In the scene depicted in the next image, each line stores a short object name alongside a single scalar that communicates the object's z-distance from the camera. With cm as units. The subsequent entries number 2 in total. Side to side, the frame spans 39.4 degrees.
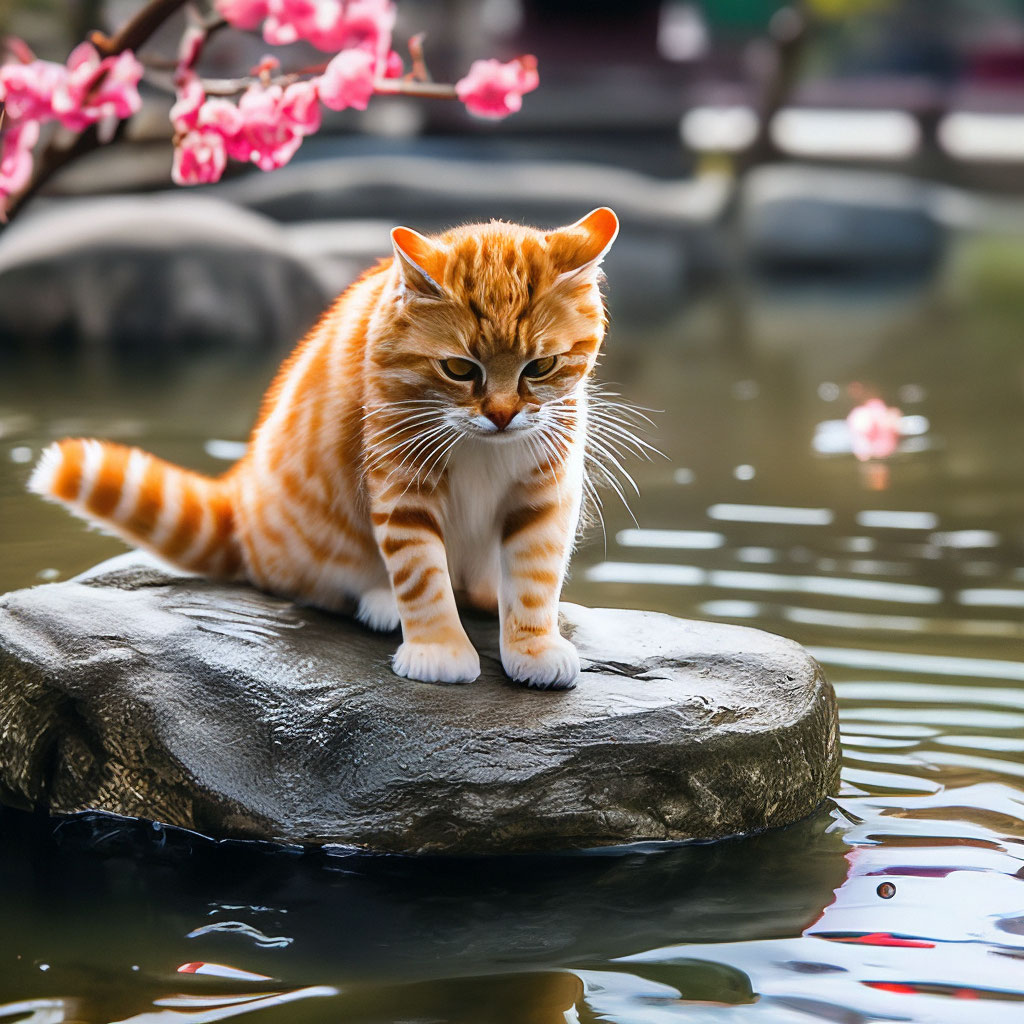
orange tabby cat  272
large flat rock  274
